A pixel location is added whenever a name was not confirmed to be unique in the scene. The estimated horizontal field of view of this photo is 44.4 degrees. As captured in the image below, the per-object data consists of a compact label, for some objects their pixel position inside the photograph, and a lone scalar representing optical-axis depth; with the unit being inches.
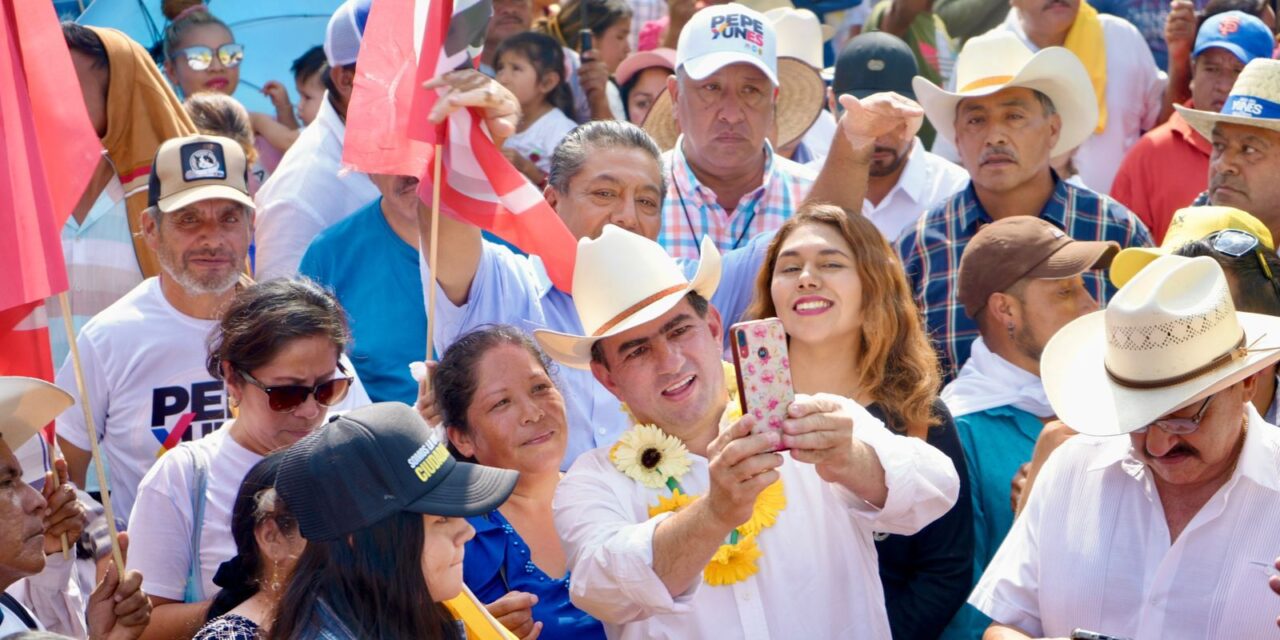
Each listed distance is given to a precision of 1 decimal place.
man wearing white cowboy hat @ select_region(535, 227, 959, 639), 138.8
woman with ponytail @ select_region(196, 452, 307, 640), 141.1
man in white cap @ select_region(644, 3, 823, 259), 249.8
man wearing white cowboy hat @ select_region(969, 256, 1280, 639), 139.9
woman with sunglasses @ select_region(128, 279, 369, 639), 172.4
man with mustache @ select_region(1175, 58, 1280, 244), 231.0
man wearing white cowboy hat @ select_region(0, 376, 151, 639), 150.9
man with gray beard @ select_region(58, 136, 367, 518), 206.2
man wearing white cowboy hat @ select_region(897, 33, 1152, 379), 234.8
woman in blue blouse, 166.6
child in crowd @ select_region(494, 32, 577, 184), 315.9
